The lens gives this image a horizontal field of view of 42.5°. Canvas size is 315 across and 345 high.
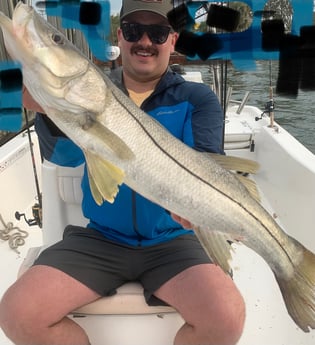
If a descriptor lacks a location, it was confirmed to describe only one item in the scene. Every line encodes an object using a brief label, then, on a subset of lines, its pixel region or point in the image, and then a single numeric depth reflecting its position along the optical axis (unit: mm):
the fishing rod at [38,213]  2840
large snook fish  1389
